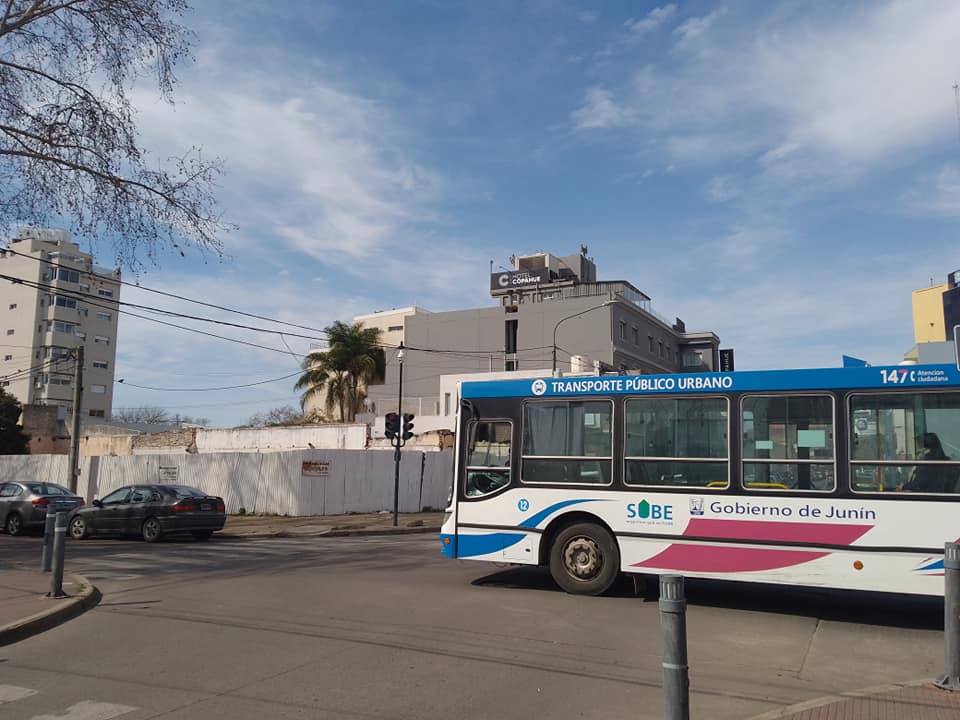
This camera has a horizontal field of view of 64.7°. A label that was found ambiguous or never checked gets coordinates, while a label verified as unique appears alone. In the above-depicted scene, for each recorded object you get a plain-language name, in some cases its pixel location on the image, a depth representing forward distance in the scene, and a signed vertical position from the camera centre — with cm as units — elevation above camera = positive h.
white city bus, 841 -21
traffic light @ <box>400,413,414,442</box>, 2338 +86
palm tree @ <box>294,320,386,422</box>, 5306 +581
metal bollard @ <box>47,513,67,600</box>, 962 -152
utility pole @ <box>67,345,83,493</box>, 2672 +15
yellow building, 4691 +950
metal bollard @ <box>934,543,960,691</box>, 586 -121
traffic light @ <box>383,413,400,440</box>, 2280 +83
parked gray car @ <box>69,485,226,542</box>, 1844 -162
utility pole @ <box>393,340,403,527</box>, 2283 -52
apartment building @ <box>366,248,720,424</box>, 6069 +1066
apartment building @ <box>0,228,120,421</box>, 7469 +1073
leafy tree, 4388 +86
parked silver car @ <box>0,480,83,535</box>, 2128 -163
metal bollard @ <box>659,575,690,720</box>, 397 -103
